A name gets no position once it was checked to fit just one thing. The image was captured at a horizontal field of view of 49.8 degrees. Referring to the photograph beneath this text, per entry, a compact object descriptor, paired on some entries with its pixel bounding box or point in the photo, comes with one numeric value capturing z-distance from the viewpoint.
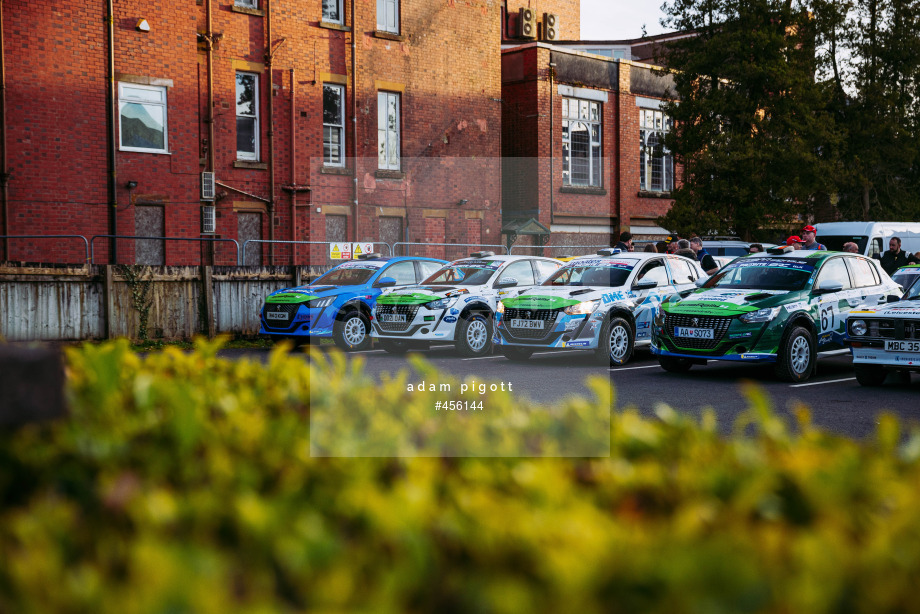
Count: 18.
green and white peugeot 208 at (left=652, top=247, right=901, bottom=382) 12.70
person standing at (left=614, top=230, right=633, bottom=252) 19.81
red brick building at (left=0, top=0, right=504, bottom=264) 22.80
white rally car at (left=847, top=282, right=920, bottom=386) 11.73
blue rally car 17.62
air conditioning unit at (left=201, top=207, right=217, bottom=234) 25.19
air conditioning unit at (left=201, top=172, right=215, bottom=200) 25.05
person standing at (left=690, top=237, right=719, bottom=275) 19.14
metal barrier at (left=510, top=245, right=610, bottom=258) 31.95
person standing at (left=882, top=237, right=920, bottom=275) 20.06
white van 27.33
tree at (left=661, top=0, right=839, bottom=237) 28.16
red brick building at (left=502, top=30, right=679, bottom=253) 33.00
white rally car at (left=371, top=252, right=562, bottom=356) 16.17
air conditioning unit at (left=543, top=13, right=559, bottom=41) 44.38
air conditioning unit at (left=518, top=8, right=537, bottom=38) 40.75
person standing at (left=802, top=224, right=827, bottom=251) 16.39
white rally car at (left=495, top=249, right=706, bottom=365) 14.66
